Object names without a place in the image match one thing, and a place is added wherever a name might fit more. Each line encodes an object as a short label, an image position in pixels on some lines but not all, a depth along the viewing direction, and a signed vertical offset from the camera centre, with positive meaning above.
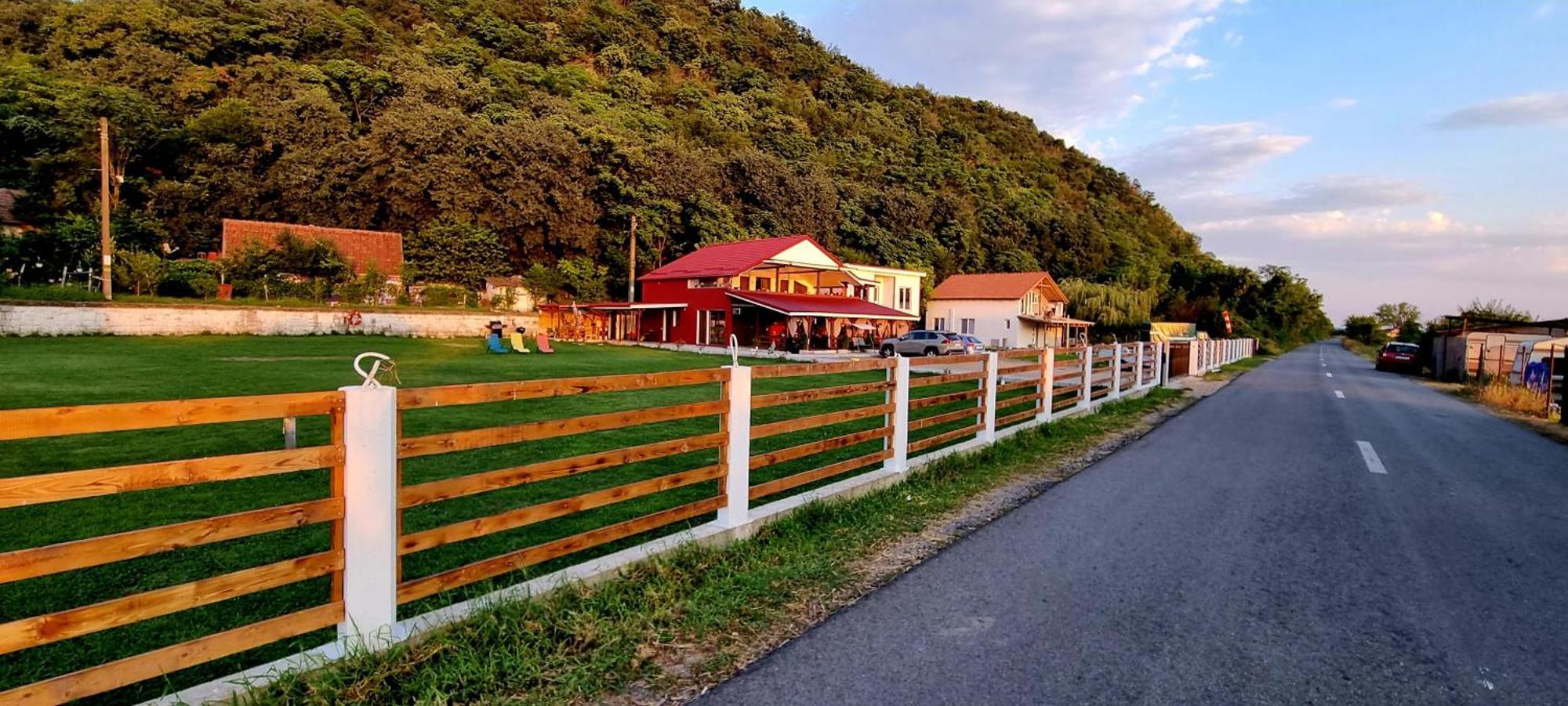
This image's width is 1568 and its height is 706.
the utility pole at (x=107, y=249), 27.76 +2.36
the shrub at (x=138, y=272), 30.36 +1.62
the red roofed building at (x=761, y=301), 35.69 +1.22
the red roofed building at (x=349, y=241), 37.81 +4.10
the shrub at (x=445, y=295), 38.81 +1.18
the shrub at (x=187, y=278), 32.19 +1.49
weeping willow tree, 51.44 +2.09
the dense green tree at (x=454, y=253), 43.53 +3.88
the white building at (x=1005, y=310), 49.38 +1.40
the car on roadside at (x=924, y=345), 33.02 -0.79
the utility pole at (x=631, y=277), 44.50 +2.78
